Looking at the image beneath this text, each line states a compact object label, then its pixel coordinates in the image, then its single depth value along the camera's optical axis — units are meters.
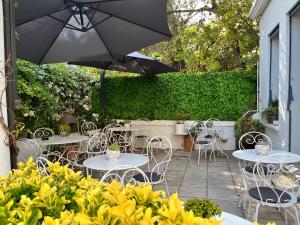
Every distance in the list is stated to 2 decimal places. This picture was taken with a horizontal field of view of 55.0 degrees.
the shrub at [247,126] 6.54
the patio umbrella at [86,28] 3.36
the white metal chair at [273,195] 2.78
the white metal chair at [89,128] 6.96
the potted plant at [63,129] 5.35
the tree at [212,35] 9.30
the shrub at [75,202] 0.86
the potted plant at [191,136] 7.41
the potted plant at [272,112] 5.87
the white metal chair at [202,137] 7.03
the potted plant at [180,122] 7.77
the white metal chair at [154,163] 3.55
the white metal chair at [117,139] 7.07
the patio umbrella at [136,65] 6.61
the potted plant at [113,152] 3.56
